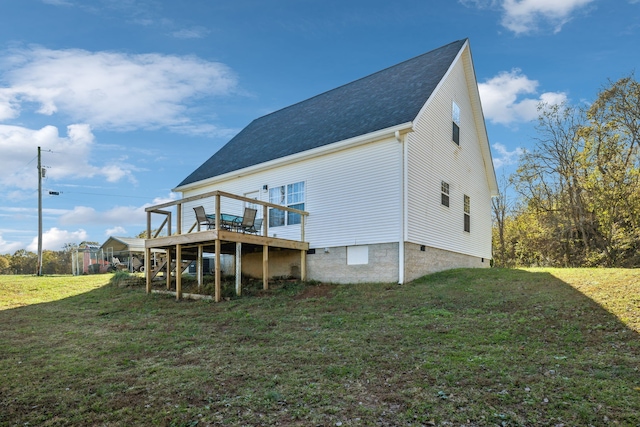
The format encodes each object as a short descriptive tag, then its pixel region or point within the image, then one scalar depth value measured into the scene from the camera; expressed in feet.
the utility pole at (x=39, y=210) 84.11
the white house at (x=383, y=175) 40.98
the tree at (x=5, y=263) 148.95
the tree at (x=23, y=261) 153.66
